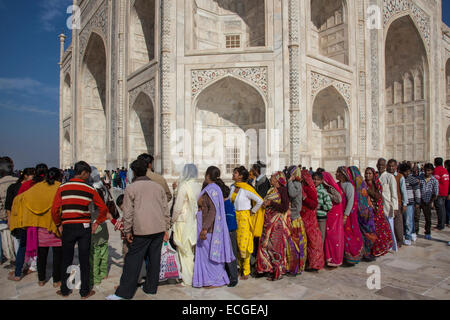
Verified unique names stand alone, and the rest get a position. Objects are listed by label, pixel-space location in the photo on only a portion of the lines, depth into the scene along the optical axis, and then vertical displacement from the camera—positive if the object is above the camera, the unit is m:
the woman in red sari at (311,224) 3.97 -0.87
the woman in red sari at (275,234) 3.76 -0.95
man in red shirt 6.46 -0.74
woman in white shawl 3.61 -0.72
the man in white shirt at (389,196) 5.04 -0.62
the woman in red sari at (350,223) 4.16 -0.92
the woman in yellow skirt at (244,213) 3.84 -0.69
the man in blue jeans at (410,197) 5.61 -0.76
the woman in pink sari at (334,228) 4.09 -0.96
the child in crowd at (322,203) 4.12 -0.60
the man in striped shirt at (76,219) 3.16 -0.61
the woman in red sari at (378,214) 4.53 -0.87
